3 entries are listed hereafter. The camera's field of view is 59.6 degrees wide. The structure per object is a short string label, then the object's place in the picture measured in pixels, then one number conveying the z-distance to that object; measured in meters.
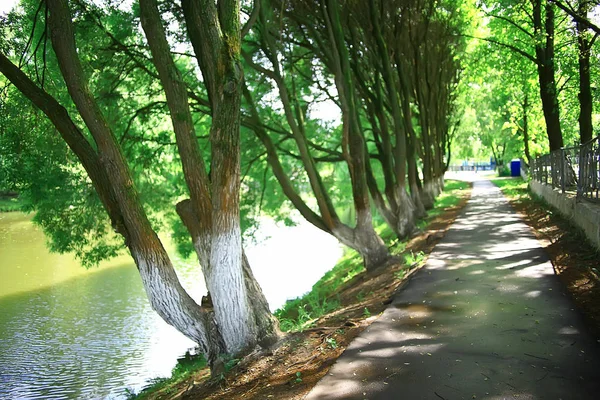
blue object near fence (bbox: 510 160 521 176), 55.74
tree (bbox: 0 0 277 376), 6.70
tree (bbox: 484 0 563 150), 16.73
